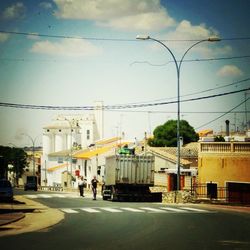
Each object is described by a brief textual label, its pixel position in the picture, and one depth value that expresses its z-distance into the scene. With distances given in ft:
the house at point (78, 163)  275.39
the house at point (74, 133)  419.13
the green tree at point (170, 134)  288.71
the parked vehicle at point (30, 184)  248.52
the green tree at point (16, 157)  428.15
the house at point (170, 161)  179.96
